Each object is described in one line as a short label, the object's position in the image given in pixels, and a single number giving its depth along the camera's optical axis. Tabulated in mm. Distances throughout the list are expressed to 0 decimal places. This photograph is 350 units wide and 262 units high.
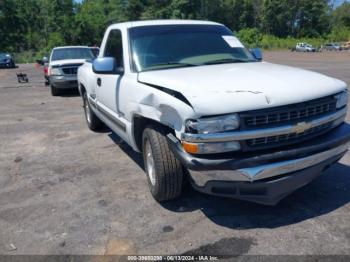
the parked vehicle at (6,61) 34000
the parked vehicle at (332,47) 69250
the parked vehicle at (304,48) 67125
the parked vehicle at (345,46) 69644
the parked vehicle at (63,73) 12422
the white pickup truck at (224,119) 3201
